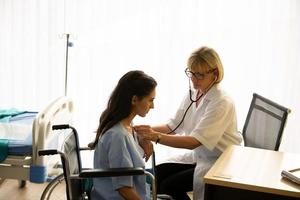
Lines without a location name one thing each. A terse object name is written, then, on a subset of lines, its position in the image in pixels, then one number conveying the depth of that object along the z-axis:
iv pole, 4.44
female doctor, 3.34
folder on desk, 2.84
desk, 2.80
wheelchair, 2.87
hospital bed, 3.61
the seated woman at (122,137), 2.96
